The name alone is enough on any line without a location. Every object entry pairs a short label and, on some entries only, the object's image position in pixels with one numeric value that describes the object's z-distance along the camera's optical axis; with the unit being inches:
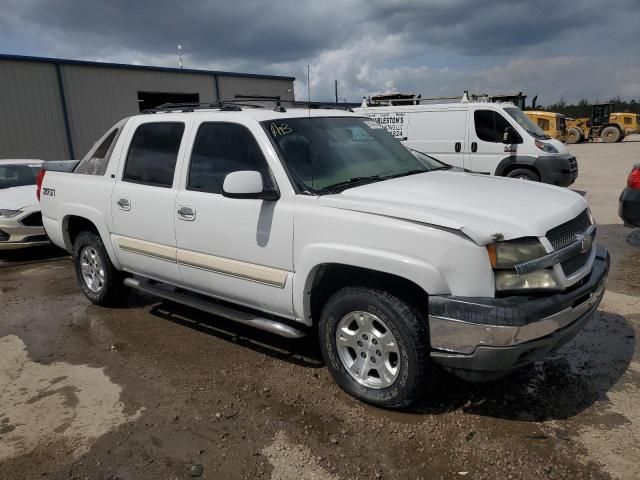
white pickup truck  107.1
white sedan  301.3
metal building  609.3
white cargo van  408.5
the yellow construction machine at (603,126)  1334.9
